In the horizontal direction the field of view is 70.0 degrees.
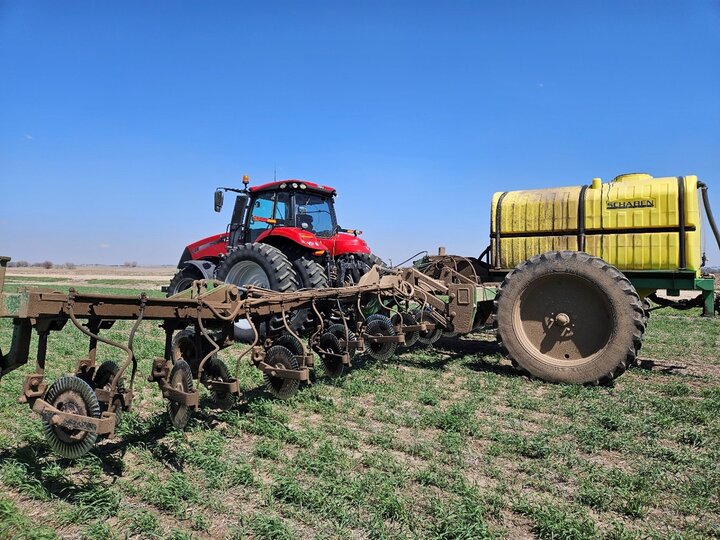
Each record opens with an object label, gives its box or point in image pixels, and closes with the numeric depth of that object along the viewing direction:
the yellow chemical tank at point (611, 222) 5.84
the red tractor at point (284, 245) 7.77
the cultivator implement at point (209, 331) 3.05
